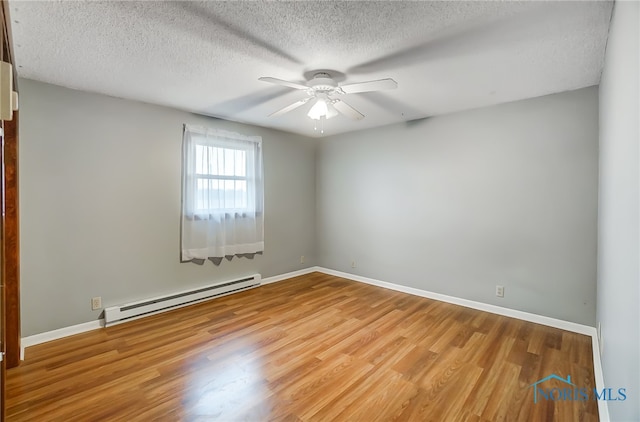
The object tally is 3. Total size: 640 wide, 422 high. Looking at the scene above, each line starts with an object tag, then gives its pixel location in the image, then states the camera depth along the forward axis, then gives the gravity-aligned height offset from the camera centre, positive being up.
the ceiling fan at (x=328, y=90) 2.19 +0.94
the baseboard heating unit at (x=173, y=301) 3.03 -1.13
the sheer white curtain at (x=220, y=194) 3.62 +0.15
